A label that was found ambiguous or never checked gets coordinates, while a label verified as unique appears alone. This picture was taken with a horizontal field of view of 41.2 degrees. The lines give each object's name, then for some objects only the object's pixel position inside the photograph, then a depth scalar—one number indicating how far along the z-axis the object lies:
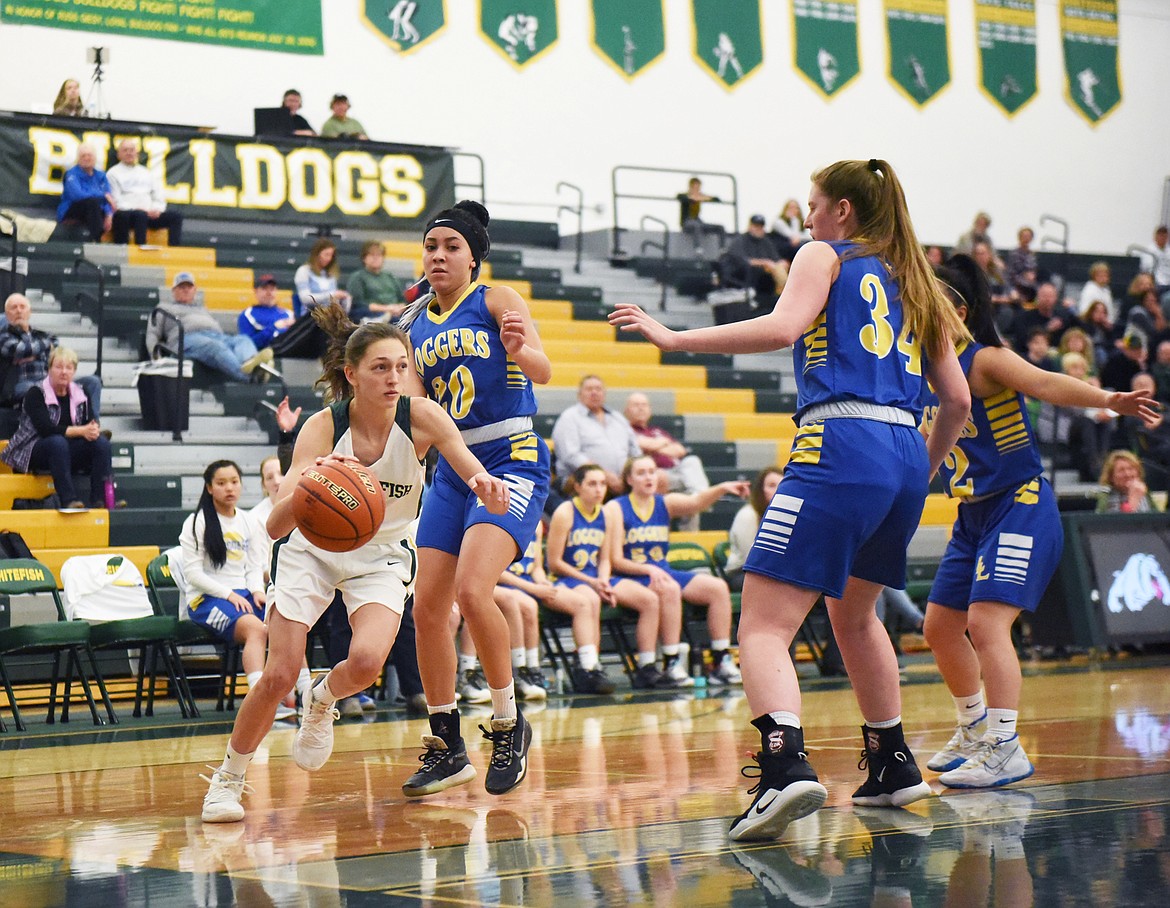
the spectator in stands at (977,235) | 20.14
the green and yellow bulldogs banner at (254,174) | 15.63
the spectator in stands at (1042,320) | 18.41
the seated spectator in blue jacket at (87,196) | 15.23
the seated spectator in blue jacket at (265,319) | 13.85
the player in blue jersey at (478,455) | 5.27
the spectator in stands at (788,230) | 19.22
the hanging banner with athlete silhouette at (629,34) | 21.16
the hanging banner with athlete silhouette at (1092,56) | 24.31
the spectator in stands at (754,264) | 18.09
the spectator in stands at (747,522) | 10.80
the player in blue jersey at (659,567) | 10.72
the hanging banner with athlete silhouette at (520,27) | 20.30
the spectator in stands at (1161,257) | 23.00
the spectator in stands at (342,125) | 17.67
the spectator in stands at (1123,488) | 12.48
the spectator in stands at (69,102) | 16.20
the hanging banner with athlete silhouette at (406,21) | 19.50
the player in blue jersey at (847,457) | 4.13
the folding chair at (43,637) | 8.74
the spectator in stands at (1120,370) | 17.75
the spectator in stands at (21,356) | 11.63
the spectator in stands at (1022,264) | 20.59
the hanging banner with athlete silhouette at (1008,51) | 23.69
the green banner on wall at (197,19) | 17.44
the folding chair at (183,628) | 9.29
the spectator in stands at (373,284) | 14.21
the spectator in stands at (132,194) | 15.45
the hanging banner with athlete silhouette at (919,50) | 23.22
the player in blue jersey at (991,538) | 5.23
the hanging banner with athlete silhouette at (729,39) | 21.86
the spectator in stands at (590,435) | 12.10
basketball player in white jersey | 4.94
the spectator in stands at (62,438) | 10.88
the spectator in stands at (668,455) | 13.00
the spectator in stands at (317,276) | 14.41
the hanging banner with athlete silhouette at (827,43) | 22.59
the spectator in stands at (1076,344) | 16.00
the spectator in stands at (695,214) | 19.84
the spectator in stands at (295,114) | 17.47
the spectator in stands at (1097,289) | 20.36
